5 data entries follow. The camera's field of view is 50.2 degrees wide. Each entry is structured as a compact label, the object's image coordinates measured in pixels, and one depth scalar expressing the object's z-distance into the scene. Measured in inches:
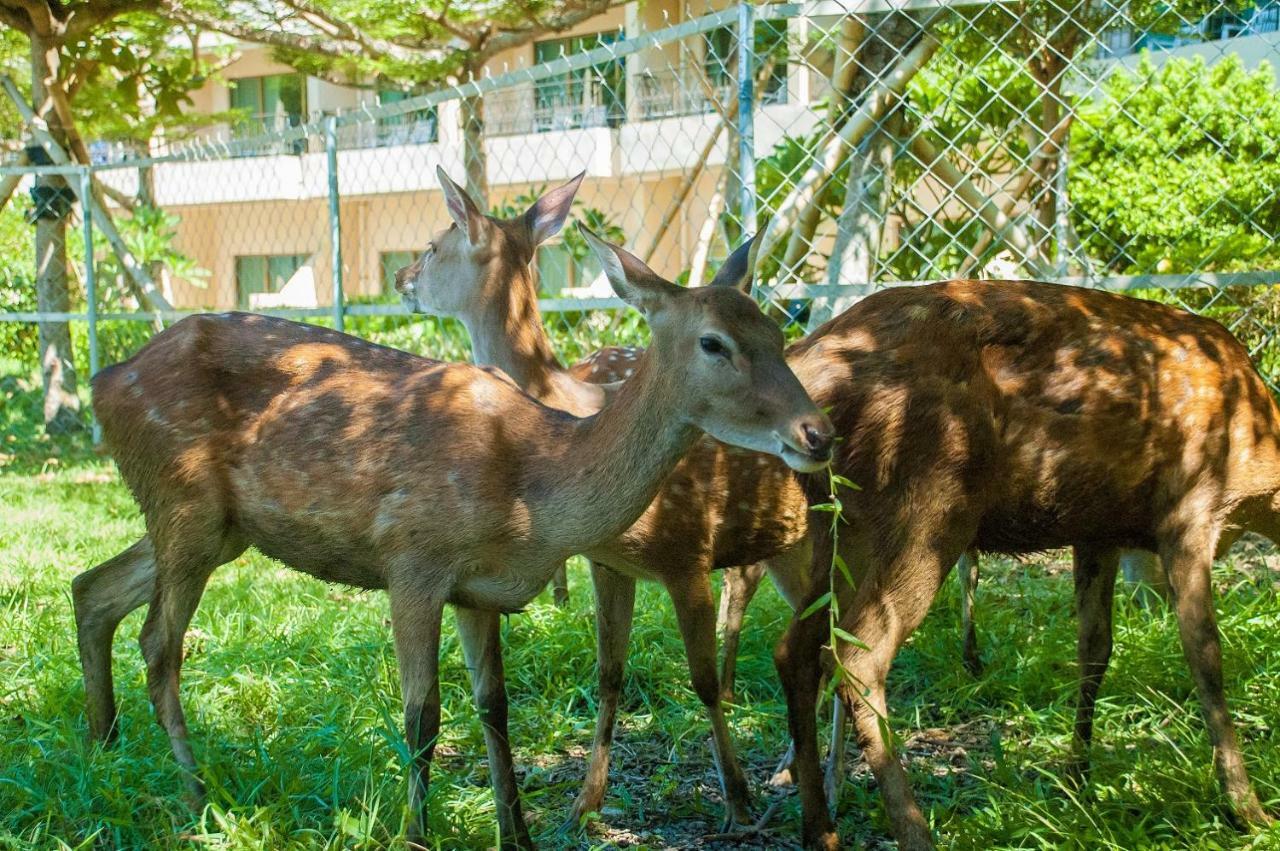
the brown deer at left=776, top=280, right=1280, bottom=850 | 146.8
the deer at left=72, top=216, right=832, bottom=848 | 136.6
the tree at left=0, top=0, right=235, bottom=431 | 454.0
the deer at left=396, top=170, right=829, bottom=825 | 163.8
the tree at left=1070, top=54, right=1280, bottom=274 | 410.3
